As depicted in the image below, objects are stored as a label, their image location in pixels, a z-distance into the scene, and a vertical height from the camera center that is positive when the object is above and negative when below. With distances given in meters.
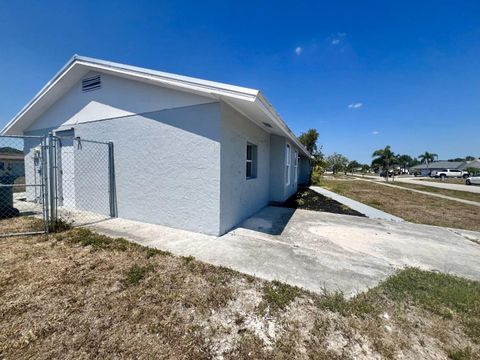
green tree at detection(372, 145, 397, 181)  37.84 +3.46
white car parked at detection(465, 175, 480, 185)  26.53 -0.89
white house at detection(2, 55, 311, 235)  4.47 +1.02
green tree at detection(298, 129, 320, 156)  31.89 +5.43
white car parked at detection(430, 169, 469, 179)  46.47 -0.13
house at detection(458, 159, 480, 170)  57.58 +2.67
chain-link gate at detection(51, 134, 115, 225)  5.84 -0.36
